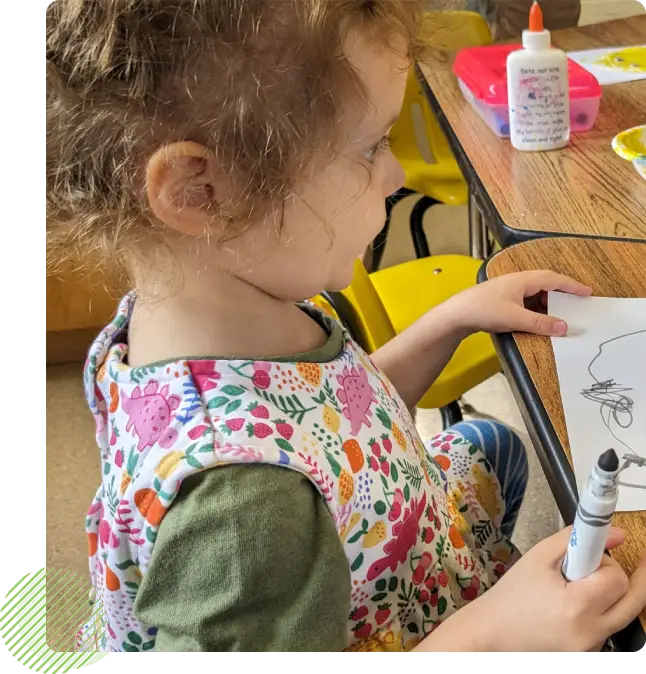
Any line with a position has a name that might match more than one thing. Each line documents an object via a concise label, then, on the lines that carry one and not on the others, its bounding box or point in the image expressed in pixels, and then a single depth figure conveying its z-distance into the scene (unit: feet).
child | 1.57
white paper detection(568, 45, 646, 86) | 4.15
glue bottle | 3.26
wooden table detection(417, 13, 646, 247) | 2.90
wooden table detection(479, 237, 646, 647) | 1.76
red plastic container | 3.60
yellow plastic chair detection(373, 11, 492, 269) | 5.28
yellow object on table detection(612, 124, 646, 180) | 3.33
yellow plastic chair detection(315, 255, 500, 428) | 3.37
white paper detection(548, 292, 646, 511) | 1.87
